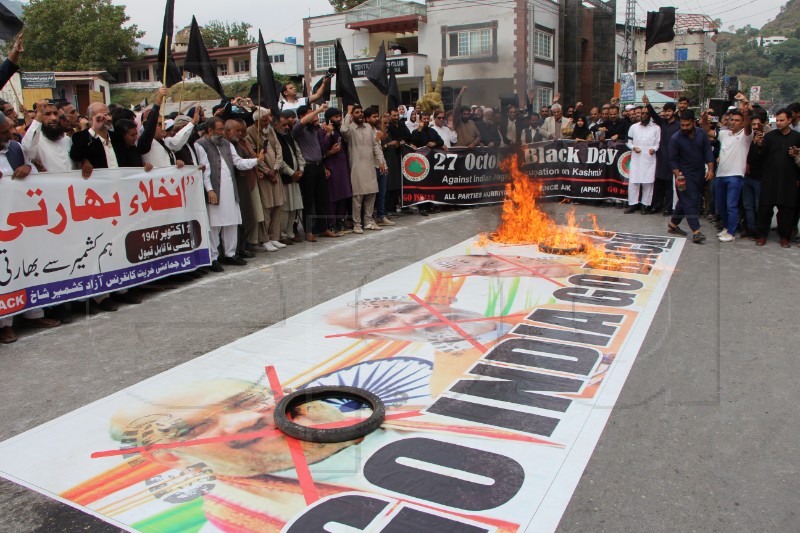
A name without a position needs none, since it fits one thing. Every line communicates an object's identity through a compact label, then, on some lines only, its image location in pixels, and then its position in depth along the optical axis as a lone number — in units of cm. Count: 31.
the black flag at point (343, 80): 1064
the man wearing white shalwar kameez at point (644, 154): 1168
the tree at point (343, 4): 4982
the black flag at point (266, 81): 876
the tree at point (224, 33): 7301
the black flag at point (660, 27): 1313
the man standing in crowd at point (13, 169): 558
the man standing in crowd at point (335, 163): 999
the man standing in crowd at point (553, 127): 1425
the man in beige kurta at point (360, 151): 1039
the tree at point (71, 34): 5000
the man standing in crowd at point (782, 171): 888
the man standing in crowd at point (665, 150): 1143
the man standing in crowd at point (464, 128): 1344
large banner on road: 302
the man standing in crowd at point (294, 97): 1012
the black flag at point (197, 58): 820
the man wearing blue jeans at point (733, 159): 941
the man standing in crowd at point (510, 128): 1364
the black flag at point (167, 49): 745
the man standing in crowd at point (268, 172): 885
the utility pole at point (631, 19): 2854
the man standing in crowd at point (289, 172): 919
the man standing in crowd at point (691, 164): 946
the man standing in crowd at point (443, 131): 1309
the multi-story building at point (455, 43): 1631
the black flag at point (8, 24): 679
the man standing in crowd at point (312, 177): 954
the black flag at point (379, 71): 1220
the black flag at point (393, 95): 1258
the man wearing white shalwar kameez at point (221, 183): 792
